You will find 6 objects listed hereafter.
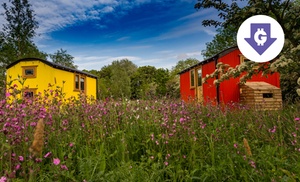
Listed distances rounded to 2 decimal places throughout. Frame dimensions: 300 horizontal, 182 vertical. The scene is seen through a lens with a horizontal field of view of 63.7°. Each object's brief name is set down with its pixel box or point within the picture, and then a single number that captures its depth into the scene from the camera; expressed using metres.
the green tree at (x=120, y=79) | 41.67
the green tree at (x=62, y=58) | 42.22
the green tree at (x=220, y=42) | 31.92
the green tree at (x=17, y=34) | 27.08
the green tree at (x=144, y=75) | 51.03
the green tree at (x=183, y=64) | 52.28
